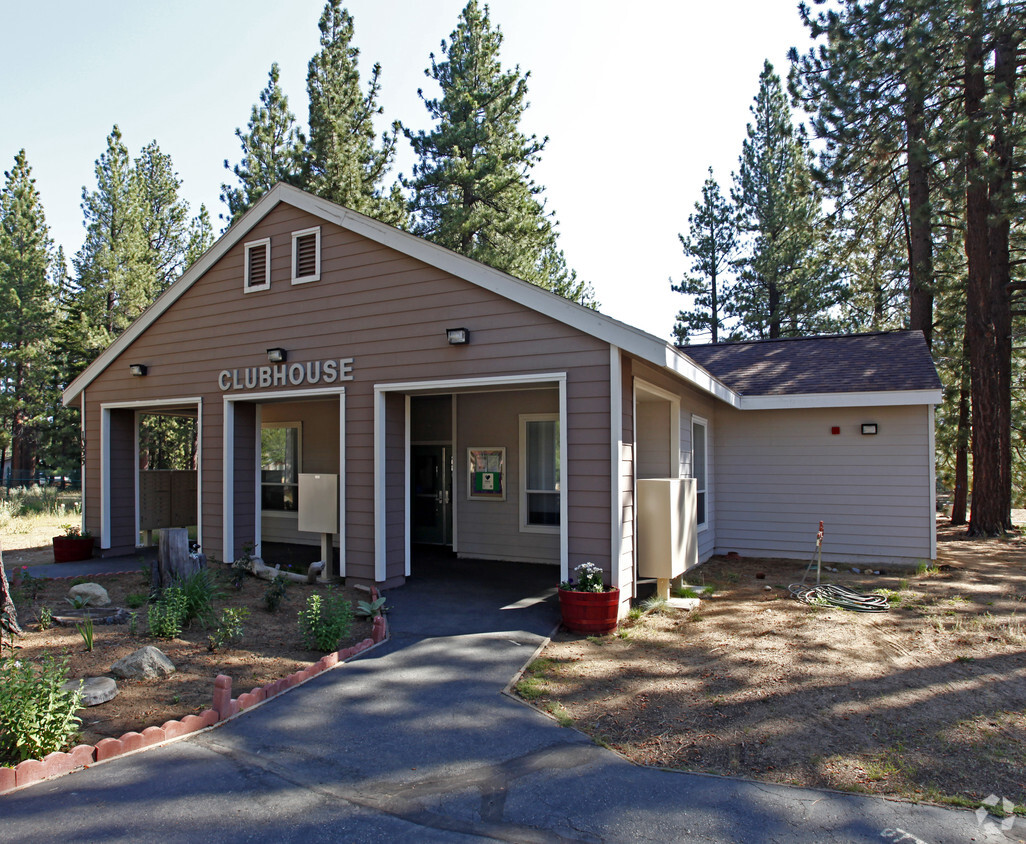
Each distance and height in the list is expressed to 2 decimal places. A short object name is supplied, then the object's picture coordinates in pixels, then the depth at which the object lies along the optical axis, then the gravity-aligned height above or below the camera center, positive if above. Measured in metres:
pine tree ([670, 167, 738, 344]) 25.16 +7.26
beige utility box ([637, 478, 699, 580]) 7.37 -1.03
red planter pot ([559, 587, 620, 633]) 6.37 -1.69
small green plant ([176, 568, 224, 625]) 6.39 -1.56
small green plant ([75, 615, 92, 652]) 5.63 -1.68
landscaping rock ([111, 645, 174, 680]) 5.07 -1.77
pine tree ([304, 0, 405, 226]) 19.11 +9.52
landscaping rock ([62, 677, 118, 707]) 4.58 -1.78
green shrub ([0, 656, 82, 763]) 3.70 -1.58
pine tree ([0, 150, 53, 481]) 25.69 +6.39
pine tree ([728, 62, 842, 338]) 21.94 +6.66
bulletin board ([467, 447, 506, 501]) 10.51 -0.56
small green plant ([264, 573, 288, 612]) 7.25 -1.74
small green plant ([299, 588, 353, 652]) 5.86 -1.69
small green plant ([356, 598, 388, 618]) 6.78 -1.77
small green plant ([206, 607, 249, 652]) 5.84 -1.75
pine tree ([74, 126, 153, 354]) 23.66 +7.11
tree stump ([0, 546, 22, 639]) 5.81 -1.55
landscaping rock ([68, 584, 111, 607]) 7.38 -1.74
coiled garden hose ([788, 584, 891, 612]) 7.29 -1.89
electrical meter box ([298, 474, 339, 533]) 8.73 -0.85
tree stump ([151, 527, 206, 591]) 7.25 -1.31
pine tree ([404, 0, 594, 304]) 19.34 +8.71
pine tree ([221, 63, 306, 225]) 20.03 +9.01
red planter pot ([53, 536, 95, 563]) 10.70 -1.77
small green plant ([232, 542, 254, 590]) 8.27 -1.66
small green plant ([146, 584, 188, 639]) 6.02 -1.64
